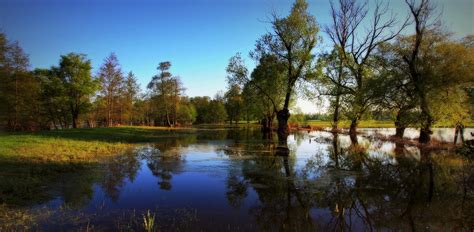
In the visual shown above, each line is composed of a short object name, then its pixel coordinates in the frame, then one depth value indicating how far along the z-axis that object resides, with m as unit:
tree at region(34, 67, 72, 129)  45.50
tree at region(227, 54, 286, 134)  39.47
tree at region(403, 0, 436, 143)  21.64
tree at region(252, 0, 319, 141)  36.28
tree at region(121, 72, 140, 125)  56.01
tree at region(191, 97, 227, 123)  106.00
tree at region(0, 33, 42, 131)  36.22
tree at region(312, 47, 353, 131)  33.28
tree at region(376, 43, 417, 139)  22.81
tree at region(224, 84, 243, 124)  75.22
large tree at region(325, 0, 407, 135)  27.05
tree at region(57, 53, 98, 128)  46.22
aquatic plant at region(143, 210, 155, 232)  6.18
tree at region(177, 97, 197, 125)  84.21
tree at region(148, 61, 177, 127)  62.44
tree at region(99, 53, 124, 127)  51.81
